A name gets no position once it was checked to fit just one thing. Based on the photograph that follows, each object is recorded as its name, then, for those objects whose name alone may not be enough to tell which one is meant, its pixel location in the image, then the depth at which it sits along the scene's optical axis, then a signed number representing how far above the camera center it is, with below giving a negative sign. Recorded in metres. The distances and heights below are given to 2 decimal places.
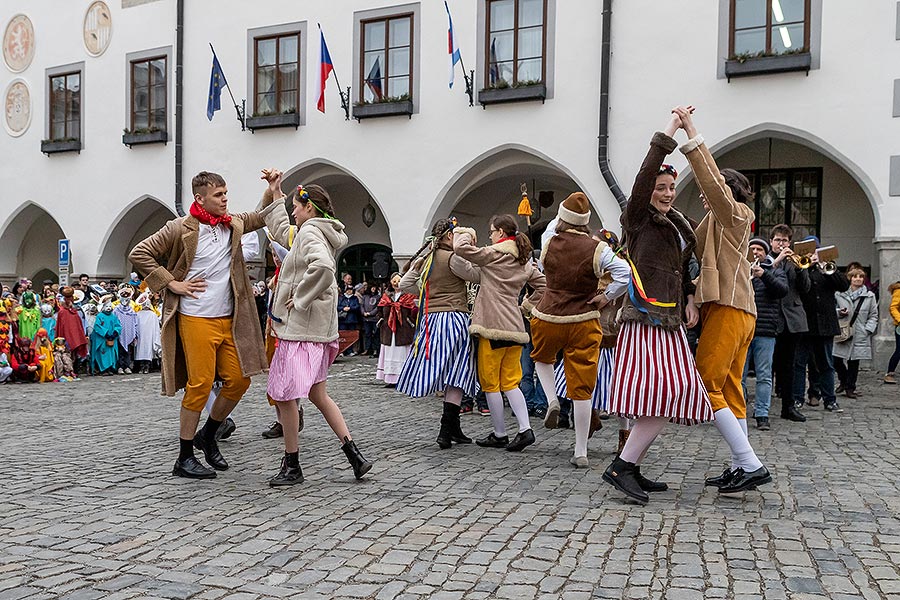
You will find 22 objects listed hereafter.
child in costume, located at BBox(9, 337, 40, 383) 13.83 -1.73
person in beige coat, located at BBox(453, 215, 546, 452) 7.00 -0.53
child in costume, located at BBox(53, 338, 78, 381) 14.57 -1.82
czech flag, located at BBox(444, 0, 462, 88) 16.98 +3.71
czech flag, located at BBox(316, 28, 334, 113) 18.28 +3.66
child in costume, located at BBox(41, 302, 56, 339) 14.65 -1.16
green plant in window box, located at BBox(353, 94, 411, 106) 18.28 +3.04
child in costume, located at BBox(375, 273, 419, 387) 12.64 -1.18
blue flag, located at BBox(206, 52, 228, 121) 19.64 +3.42
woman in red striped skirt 5.05 -0.44
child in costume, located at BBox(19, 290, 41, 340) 14.26 -1.09
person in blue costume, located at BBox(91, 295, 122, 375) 15.54 -1.60
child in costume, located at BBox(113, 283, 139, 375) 16.01 -1.44
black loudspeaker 16.68 -0.26
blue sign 21.72 -0.13
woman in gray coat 11.56 -0.89
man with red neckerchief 5.82 -0.36
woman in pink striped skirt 5.64 -0.51
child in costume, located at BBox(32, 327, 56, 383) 14.09 -1.66
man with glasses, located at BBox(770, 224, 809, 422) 9.30 -0.68
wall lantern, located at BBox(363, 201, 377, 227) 21.62 +0.85
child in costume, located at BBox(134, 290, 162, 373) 16.19 -1.63
